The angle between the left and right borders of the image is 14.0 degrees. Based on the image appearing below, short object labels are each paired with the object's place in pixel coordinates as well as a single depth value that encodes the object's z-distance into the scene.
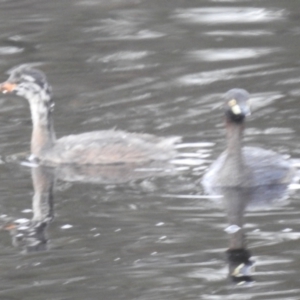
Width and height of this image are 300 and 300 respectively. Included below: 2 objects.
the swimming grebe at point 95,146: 12.41
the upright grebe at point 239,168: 11.25
